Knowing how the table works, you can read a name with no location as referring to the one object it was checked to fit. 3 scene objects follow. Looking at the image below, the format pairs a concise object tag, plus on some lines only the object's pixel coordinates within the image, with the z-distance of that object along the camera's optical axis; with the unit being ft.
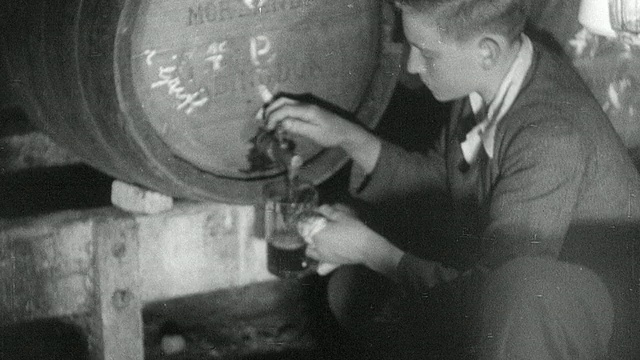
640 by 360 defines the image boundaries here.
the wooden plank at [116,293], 8.18
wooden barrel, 7.10
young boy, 7.05
